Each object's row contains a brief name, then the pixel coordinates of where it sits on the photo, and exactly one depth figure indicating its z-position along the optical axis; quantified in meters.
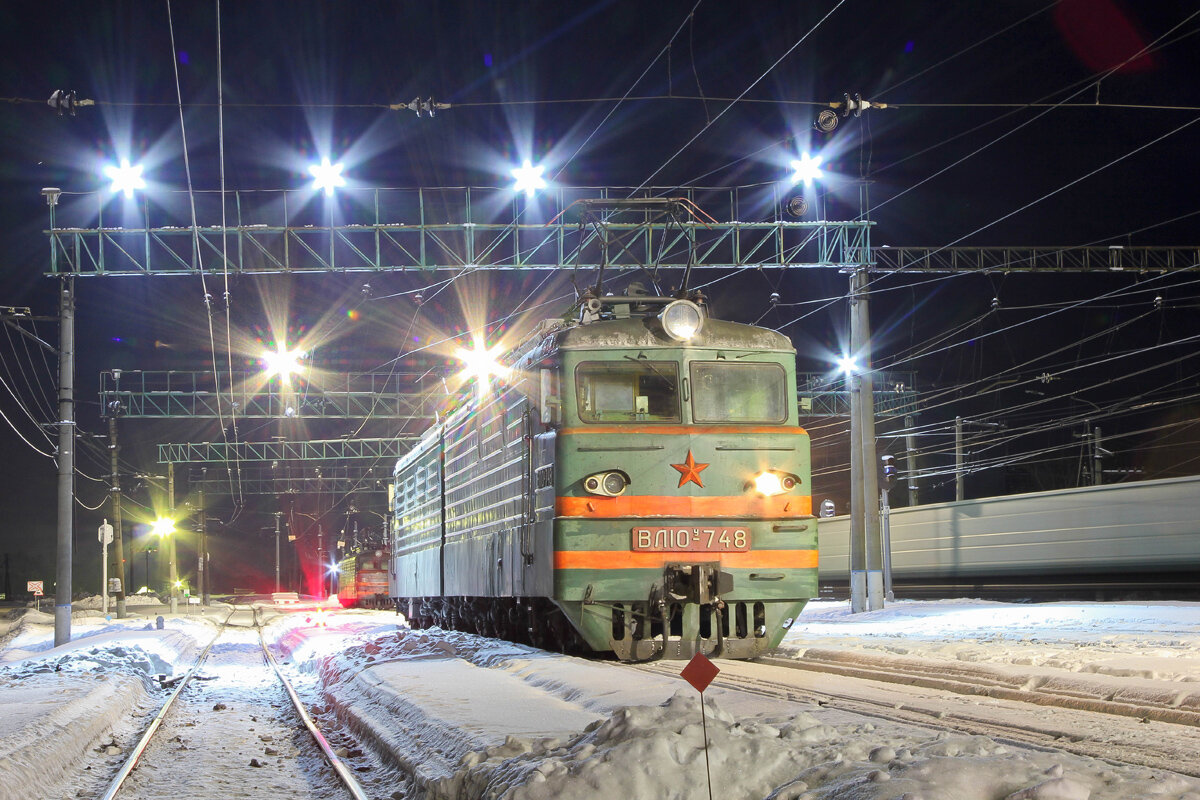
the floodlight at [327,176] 24.00
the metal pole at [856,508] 23.17
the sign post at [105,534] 36.94
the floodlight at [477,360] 28.23
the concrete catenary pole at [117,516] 40.47
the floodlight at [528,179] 23.56
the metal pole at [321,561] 83.71
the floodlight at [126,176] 23.22
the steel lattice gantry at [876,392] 42.78
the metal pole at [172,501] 51.06
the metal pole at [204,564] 62.38
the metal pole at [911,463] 39.64
